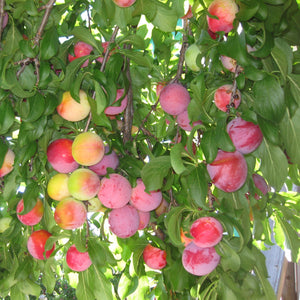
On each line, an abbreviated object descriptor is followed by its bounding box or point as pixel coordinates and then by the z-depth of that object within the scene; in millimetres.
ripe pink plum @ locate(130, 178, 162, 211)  896
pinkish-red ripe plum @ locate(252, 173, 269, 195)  930
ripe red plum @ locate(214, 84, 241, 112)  710
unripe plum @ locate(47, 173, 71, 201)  865
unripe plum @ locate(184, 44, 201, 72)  875
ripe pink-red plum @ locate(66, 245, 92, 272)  879
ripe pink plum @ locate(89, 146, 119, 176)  895
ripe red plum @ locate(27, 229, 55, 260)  936
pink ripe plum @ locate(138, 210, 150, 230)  952
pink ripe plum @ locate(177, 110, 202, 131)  934
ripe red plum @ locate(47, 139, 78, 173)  841
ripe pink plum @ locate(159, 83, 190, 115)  955
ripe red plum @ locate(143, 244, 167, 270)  1029
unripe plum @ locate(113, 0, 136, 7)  706
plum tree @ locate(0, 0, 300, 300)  640
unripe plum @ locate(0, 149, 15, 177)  900
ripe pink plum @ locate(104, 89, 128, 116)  876
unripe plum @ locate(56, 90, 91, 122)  813
